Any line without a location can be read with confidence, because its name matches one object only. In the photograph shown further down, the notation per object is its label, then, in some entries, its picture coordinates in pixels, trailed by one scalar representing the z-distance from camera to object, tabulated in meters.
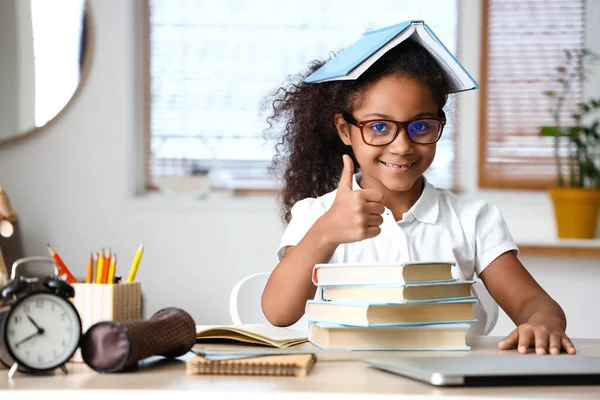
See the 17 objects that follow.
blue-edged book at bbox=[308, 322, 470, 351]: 1.84
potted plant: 4.13
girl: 2.24
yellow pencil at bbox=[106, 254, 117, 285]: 1.86
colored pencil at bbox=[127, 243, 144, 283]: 1.92
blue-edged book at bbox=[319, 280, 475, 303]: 1.81
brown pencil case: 1.63
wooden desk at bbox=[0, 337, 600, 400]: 1.52
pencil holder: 1.79
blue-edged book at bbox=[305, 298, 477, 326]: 1.81
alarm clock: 1.63
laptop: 1.55
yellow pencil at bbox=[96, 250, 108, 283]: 1.90
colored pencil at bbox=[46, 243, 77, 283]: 1.94
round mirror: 4.48
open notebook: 1.85
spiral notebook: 1.63
